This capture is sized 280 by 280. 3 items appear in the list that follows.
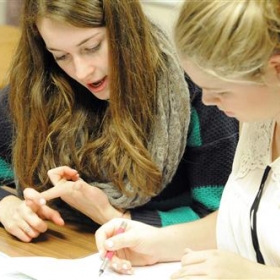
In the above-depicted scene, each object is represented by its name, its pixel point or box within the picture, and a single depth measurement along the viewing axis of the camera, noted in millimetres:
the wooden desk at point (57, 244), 1808
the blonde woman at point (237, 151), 1484
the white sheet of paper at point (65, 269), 1689
